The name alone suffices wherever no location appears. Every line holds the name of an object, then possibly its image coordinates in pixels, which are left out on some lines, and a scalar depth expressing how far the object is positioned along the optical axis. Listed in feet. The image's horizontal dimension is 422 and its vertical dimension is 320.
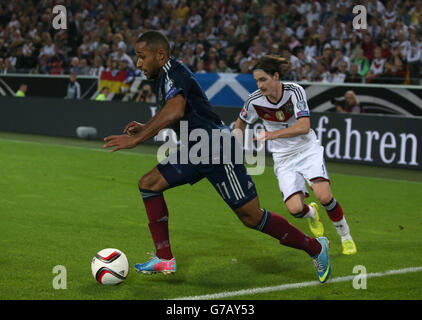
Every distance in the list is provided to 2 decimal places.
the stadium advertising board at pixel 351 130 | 45.55
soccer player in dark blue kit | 18.21
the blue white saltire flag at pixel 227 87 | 56.39
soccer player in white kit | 22.35
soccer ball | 18.61
